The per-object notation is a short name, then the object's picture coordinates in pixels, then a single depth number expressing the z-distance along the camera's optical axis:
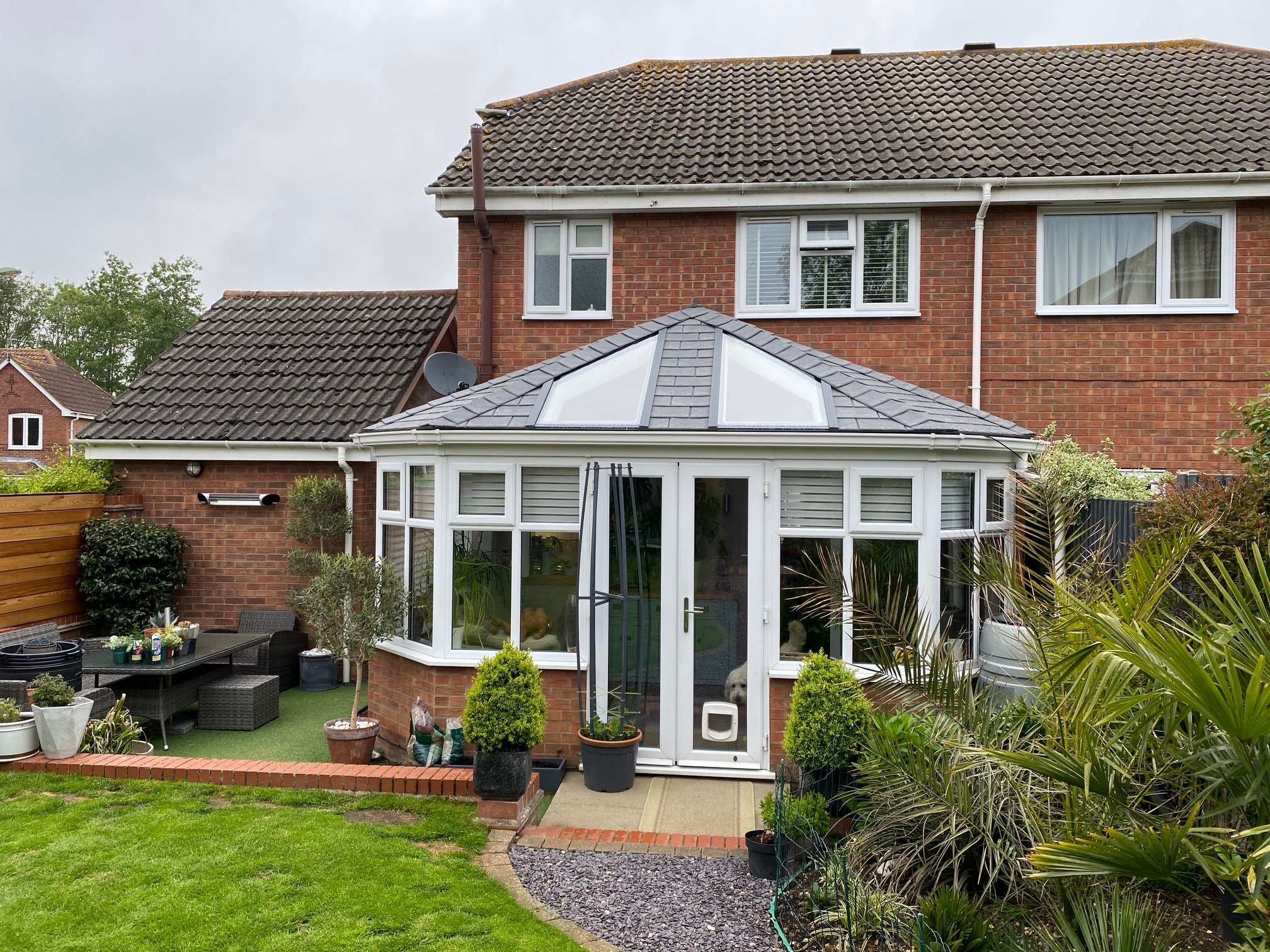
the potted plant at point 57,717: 7.19
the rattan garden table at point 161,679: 7.95
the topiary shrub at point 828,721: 5.83
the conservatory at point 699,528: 7.20
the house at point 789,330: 7.34
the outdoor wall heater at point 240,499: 11.25
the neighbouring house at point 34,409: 36.78
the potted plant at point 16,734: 7.15
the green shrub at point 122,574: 10.37
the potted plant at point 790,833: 5.43
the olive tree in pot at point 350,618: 7.55
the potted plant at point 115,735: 7.57
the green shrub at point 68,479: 10.40
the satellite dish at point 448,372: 10.12
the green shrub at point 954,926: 4.10
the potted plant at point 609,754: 6.84
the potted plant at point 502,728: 6.24
